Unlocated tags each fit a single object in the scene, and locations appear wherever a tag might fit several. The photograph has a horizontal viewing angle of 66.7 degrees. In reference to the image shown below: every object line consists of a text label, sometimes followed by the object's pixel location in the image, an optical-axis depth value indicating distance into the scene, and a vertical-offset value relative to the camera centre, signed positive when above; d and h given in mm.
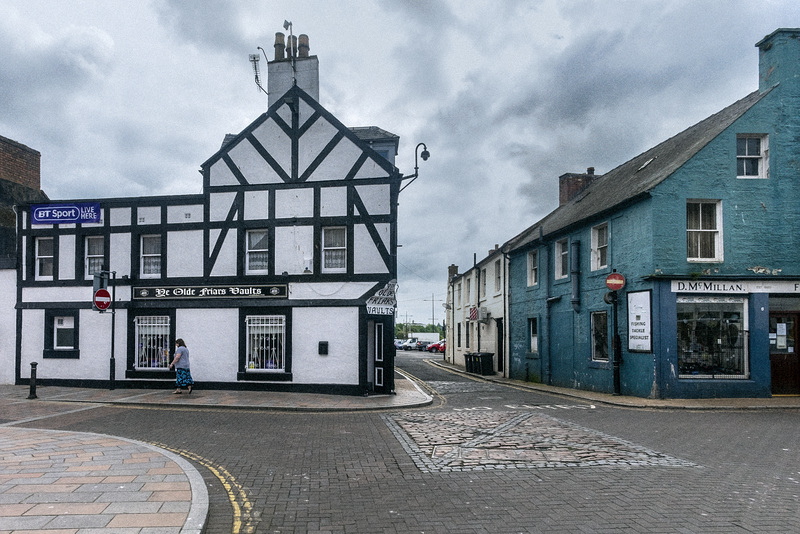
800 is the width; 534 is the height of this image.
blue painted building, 17203 +1068
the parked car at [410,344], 80856 -6386
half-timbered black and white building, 18844 +800
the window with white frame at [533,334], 25917 -1669
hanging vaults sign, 18031 -145
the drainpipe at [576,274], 21609 +755
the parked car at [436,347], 67062 -5883
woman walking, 17906 -2046
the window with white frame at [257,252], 19719 +1442
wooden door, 17594 -1678
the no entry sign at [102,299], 18188 -63
